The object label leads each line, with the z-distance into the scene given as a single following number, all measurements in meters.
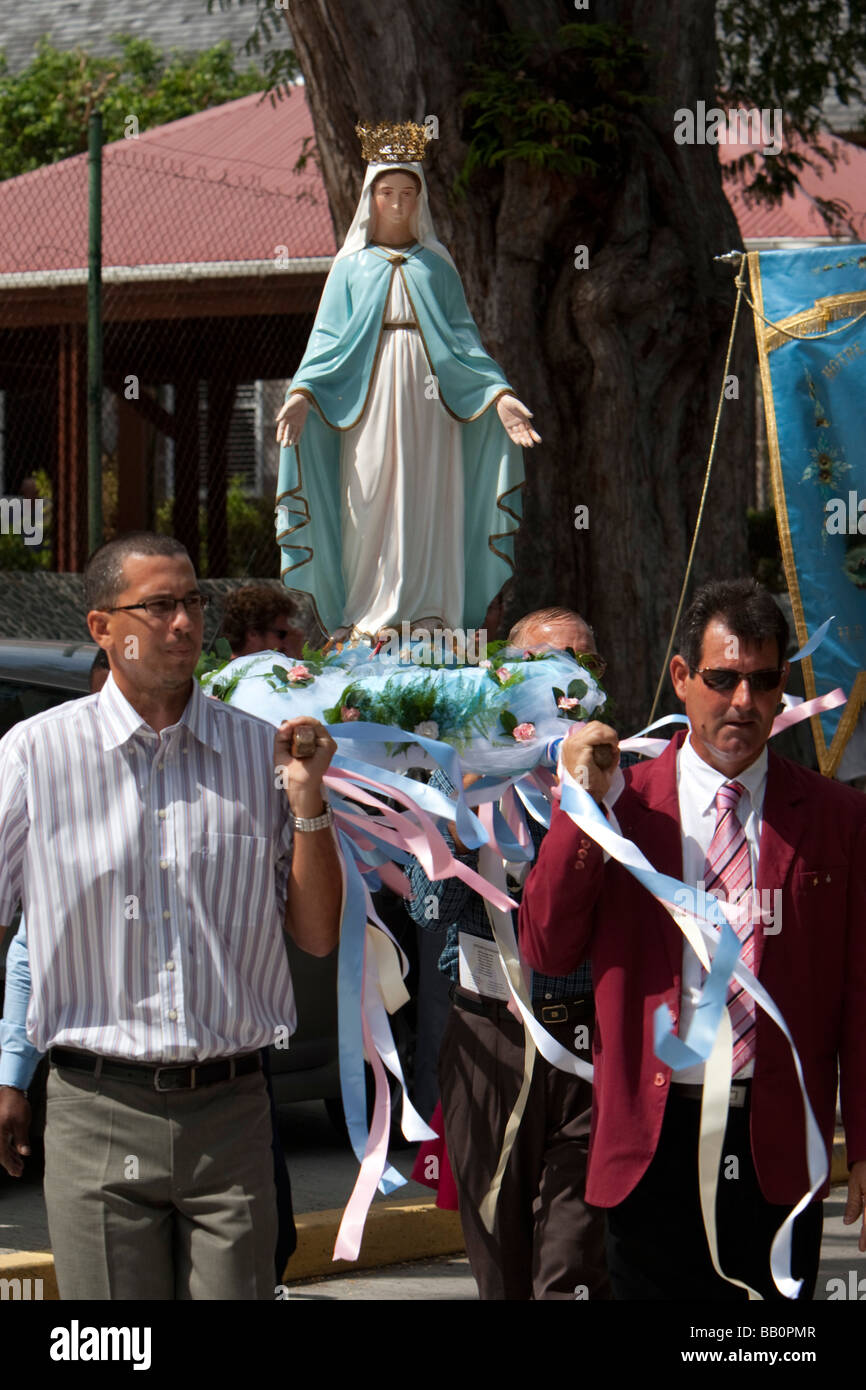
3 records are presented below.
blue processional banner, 7.15
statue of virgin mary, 6.30
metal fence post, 10.79
